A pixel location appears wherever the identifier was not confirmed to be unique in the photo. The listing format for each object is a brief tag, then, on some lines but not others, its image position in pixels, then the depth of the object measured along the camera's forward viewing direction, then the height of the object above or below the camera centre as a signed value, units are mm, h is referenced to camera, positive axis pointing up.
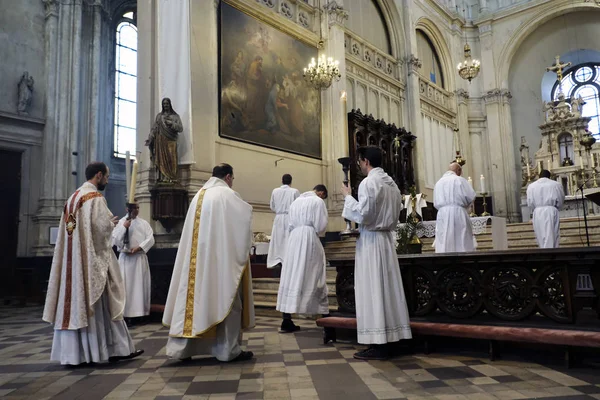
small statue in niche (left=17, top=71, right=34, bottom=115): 12062 +4259
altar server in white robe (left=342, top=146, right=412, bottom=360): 3824 -139
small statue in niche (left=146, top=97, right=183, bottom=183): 8586 +2079
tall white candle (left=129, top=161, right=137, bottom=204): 4538 +704
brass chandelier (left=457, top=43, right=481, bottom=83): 11406 +4346
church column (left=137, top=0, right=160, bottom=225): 8848 +3228
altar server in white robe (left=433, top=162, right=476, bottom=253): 6422 +519
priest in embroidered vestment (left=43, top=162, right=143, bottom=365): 3928 -257
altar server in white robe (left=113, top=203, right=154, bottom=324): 6305 -71
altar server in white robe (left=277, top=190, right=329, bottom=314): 5387 -128
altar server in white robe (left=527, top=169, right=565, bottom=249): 7734 +621
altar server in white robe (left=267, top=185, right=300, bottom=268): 7781 +453
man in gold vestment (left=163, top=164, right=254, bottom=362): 3834 -218
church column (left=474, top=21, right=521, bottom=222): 19344 +4407
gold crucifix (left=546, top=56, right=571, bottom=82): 16234 +6214
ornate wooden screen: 13516 +3364
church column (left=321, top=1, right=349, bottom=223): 12586 +3389
